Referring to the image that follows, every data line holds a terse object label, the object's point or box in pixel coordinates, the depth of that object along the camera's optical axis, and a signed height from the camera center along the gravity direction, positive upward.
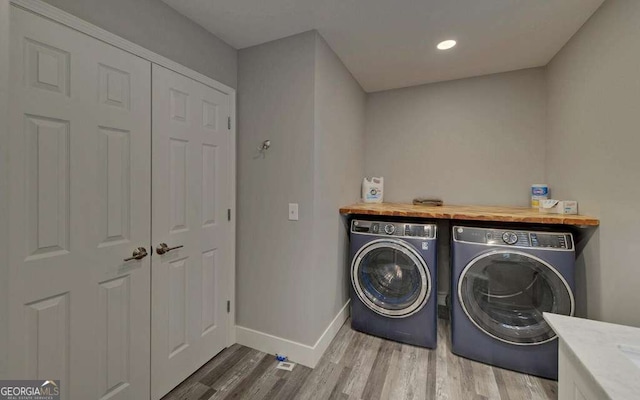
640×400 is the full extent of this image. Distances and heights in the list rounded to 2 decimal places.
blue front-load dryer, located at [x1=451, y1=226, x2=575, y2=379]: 1.70 -0.68
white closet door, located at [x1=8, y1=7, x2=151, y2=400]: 1.04 -0.06
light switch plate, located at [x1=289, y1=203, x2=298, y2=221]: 1.89 -0.09
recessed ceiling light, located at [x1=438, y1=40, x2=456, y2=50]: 1.96 +1.21
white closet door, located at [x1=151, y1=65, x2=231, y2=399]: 1.56 -0.18
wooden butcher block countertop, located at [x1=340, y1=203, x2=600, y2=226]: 1.66 -0.10
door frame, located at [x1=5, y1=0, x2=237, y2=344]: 0.95 +0.78
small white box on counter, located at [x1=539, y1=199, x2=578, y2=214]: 1.79 -0.05
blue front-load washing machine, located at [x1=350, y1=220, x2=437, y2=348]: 2.02 -0.69
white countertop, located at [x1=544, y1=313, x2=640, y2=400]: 0.83 -0.60
